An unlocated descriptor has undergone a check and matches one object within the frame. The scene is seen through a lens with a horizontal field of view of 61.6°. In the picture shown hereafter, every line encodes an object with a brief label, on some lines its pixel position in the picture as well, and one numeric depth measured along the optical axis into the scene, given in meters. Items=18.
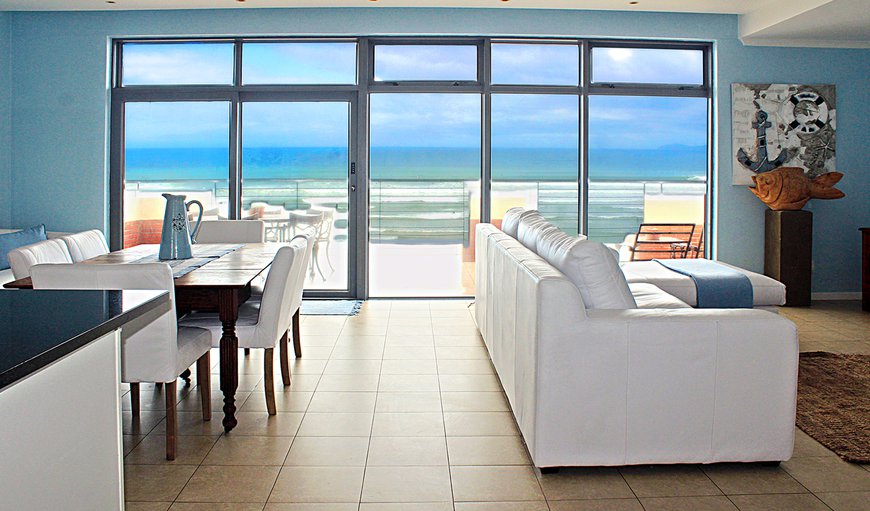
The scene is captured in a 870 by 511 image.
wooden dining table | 3.11
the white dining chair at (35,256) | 3.29
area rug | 3.06
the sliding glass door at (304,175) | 6.88
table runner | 3.54
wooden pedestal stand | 6.48
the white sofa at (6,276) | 5.04
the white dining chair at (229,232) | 5.11
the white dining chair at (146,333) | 2.73
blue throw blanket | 4.82
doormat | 6.21
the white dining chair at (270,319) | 3.38
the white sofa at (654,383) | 2.65
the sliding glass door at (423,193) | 6.90
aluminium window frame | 6.74
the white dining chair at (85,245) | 4.10
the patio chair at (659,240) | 7.04
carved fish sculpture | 6.42
